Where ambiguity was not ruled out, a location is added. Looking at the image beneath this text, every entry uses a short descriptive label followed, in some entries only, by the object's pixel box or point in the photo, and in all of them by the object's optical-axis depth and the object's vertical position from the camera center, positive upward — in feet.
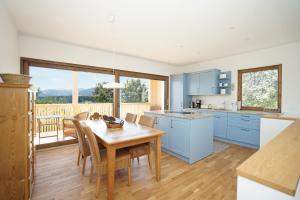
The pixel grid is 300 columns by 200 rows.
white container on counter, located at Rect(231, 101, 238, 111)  14.14 -0.66
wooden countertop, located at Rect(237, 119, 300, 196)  2.15 -1.21
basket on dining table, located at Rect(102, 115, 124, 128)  8.36 -1.42
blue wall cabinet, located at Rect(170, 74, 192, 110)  18.08 +0.79
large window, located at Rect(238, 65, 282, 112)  12.39 +1.05
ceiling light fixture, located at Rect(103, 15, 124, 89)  7.99 +0.93
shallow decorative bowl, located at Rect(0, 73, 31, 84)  4.80 +0.68
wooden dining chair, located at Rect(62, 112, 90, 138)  12.10 -2.53
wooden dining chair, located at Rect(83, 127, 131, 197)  6.16 -2.73
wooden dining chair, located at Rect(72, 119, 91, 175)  7.40 -2.18
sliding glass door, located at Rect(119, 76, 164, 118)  20.88 +0.49
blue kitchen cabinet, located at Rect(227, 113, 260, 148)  11.77 -2.48
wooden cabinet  4.74 -1.46
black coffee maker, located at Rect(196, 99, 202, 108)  17.58 -0.47
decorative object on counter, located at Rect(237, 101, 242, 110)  14.26 -0.51
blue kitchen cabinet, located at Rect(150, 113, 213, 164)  9.32 -2.67
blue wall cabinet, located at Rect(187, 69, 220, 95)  15.49 +1.91
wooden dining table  5.91 -1.76
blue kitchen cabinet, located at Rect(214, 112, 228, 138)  13.71 -2.42
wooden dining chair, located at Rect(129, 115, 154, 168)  7.56 -2.72
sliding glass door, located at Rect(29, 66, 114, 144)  14.80 +0.20
